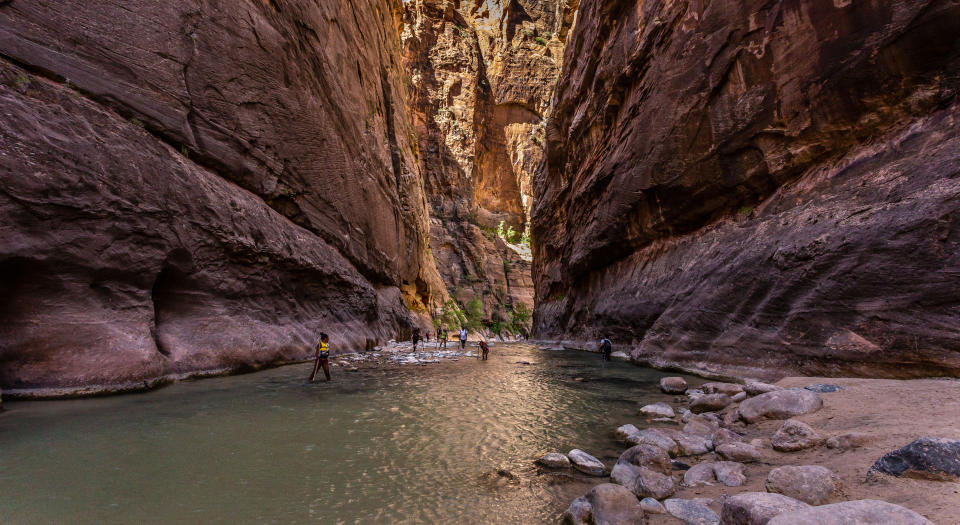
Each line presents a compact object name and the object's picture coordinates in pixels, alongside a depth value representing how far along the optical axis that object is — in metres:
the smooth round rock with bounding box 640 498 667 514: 3.37
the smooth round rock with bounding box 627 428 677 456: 4.93
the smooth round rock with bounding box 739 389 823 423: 5.45
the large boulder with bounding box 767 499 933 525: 2.09
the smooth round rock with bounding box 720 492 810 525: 2.58
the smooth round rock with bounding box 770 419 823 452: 4.21
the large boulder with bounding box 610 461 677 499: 3.68
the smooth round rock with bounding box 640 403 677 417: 6.98
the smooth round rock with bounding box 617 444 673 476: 4.28
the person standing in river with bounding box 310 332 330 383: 10.87
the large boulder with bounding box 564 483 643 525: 3.19
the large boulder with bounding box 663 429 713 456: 4.90
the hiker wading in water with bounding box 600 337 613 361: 18.66
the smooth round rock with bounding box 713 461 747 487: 3.77
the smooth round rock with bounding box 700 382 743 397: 8.05
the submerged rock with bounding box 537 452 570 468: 4.69
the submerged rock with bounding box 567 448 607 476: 4.46
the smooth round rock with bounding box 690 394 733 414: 7.14
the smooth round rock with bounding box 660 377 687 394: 9.35
